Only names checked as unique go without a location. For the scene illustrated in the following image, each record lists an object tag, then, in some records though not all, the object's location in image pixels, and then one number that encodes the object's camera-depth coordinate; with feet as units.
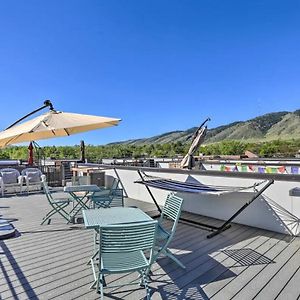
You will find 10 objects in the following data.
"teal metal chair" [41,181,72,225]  15.88
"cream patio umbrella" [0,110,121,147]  15.07
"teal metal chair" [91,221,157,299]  6.87
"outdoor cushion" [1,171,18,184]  27.76
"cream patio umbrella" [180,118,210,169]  27.12
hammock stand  13.51
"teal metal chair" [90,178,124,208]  16.44
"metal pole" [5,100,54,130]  18.31
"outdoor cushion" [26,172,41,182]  27.63
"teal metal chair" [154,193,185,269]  9.42
